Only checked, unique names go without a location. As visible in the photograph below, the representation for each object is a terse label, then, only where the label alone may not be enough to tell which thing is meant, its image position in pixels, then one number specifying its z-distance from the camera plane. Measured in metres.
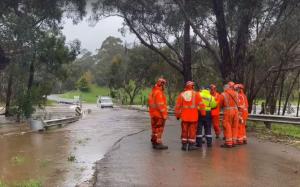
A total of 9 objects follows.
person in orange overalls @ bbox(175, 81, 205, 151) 14.03
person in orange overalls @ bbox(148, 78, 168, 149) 14.20
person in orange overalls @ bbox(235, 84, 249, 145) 15.56
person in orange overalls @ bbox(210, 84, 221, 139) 16.06
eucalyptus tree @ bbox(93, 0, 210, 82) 32.16
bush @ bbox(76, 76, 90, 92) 117.00
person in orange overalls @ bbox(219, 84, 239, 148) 14.88
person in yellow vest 14.98
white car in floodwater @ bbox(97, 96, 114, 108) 64.84
